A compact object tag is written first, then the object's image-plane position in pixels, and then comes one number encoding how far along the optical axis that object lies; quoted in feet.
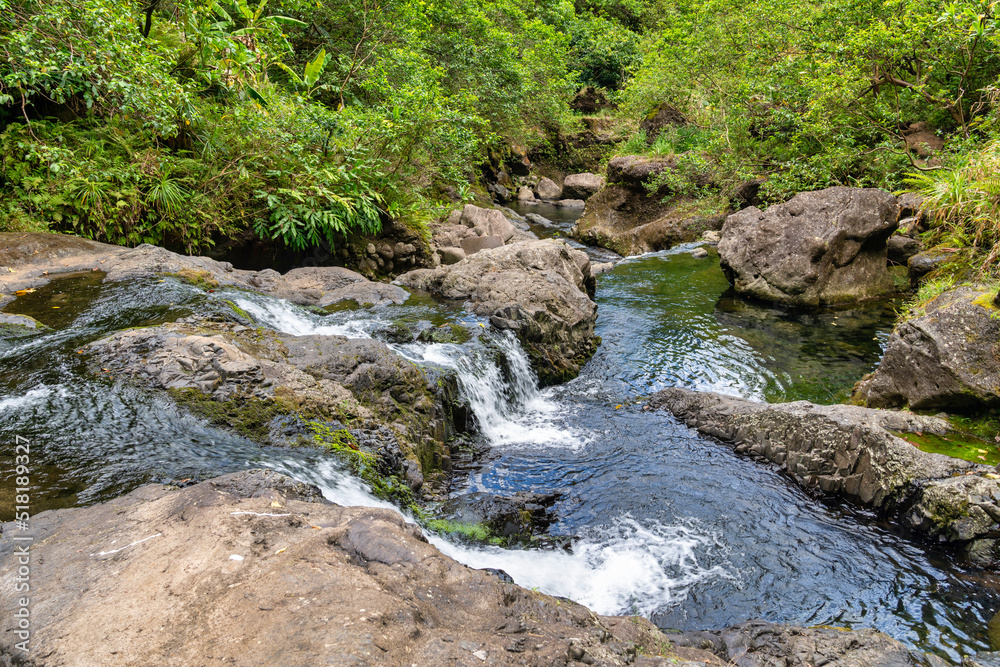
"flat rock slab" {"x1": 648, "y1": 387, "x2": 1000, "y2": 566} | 14.75
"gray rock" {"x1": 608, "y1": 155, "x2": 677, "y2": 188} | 61.26
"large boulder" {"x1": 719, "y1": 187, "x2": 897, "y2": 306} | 36.55
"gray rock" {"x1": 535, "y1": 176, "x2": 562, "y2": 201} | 92.17
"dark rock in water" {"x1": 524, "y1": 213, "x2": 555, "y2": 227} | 71.36
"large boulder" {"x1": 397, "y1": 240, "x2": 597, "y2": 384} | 28.48
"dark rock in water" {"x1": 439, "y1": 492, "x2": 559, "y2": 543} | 15.74
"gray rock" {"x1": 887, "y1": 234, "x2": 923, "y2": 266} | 40.11
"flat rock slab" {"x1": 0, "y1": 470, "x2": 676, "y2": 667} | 7.26
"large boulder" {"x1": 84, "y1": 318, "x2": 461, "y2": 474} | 15.94
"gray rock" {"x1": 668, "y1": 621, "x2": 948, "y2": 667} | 10.30
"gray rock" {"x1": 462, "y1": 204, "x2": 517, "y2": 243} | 48.97
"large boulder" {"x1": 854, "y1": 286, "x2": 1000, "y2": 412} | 18.86
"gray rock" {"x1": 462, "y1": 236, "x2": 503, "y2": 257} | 45.37
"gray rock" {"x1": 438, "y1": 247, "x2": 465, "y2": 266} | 41.91
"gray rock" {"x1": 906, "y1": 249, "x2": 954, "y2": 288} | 32.64
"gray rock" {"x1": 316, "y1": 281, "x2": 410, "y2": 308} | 29.78
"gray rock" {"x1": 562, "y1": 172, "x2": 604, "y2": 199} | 87.86
